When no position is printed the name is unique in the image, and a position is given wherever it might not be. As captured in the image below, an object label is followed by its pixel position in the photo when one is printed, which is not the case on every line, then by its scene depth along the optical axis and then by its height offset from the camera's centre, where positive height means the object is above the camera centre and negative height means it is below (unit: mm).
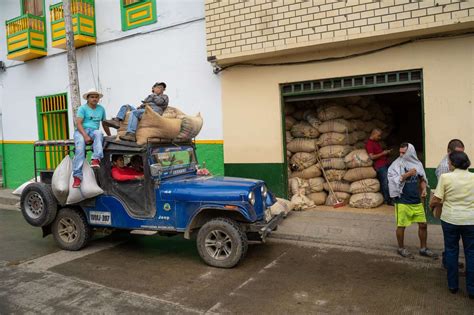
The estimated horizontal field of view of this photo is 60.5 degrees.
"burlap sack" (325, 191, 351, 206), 9211 -1457
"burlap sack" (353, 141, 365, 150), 9758 -302
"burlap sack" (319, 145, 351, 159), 9102 -385
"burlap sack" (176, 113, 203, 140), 6512 +230
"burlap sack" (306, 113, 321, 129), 9405 +349
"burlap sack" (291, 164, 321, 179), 9367 -855
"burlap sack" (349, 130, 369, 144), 9402 -72
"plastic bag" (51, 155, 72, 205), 6180 -489
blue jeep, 5508 -918
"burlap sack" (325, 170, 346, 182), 9211 -927
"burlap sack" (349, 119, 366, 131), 9523 +205
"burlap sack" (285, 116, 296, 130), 9568 +334
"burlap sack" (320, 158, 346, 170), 9125 -680
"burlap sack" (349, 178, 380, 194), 8805 -1164
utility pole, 9984 +2044
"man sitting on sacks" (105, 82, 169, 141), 6035 +523
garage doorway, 7865 +719
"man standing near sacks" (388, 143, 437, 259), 5746 -844
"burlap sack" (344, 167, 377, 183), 8891 -895
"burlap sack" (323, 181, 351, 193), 9188 -1191
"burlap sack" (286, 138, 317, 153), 9391 -222
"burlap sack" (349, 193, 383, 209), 8719 -1463
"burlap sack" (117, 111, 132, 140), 6409 +324
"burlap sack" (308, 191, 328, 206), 9398 -1459
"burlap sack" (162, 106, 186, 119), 6641 +476
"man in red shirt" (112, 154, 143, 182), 6047 -409
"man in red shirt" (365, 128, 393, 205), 8844 -606
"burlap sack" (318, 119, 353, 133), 9141 +174
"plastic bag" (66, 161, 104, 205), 6113 -648
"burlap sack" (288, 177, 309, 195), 9250 -1142
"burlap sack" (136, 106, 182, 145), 5902 +242
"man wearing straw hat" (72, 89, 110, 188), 6113 +212
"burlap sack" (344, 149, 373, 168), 8906 -579
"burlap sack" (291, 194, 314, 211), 8891 -1464
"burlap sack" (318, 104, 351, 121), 9219 +494
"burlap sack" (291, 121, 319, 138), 9406 +113
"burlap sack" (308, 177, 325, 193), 9414 -1158
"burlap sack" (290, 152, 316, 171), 9383 -565
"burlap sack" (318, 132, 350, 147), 9133 -108
